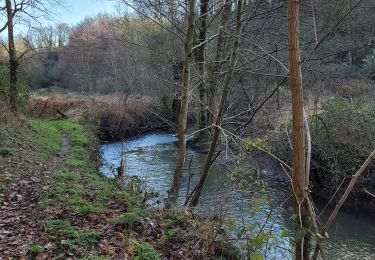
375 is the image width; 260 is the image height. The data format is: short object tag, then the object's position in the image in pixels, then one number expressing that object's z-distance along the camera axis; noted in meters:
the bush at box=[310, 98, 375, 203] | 10.11
